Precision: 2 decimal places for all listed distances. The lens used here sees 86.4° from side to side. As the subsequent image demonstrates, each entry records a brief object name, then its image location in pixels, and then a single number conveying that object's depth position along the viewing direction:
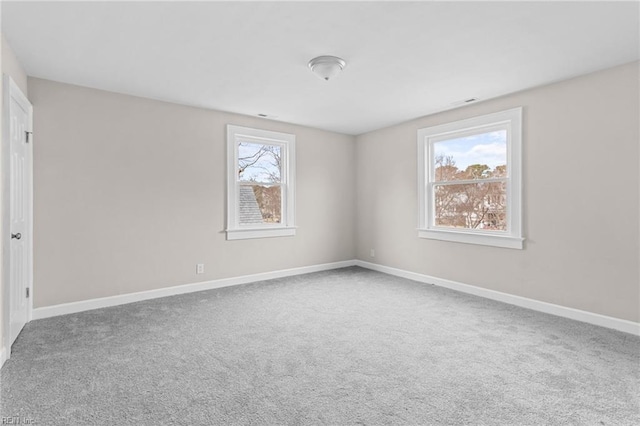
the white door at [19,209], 2.68
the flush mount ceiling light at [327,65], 2.89
